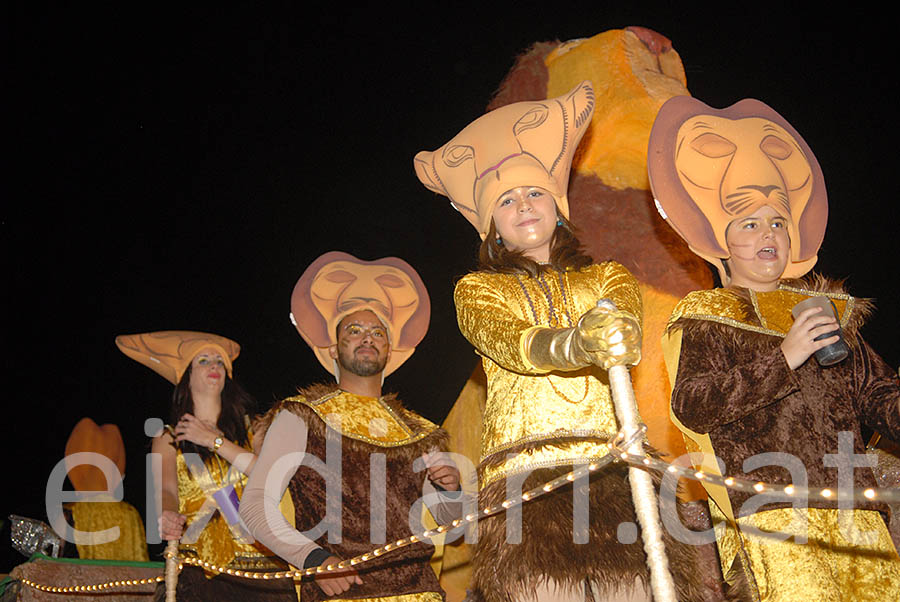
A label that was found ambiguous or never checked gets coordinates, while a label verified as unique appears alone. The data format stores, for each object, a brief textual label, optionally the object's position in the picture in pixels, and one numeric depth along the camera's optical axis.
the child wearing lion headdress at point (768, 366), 2.17
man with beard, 3.00
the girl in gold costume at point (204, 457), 3.96
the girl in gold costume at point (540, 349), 1.91
